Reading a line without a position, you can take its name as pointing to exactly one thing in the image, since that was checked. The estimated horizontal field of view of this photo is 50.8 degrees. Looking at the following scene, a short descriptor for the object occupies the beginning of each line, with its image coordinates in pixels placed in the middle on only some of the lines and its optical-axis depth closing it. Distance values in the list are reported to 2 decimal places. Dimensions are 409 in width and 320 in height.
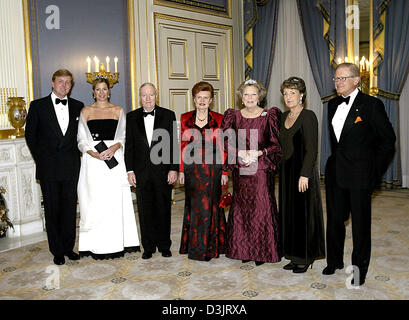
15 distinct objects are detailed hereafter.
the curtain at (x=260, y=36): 7.75
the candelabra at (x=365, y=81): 6.61
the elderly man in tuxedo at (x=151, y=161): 3.85
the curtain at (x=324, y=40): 6.89
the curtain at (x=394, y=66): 6.45
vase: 4.88
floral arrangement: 4.70
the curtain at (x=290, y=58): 7.49
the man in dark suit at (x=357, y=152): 3.04
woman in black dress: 3.31
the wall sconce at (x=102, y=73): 5.73
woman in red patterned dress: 3.73
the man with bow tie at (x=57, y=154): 3.87
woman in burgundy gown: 3.54
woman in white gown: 3.92
